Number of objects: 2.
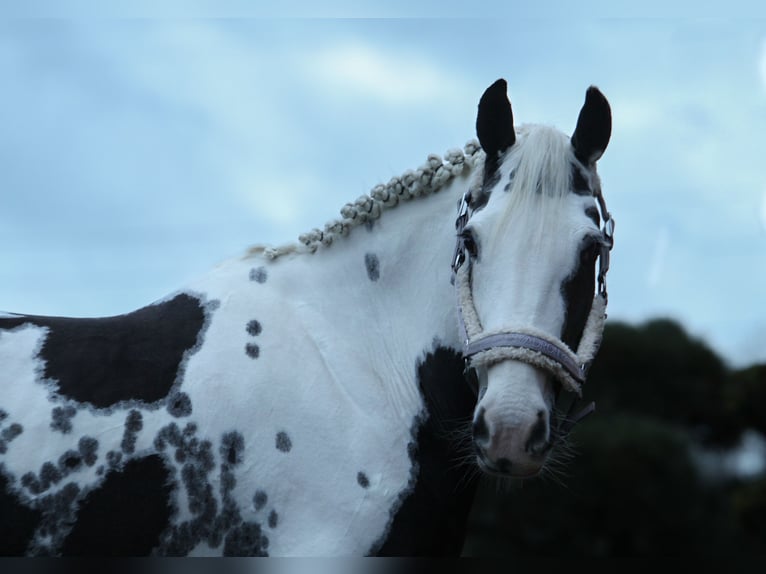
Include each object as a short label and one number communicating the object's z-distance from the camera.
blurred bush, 14.46
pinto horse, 2.81
